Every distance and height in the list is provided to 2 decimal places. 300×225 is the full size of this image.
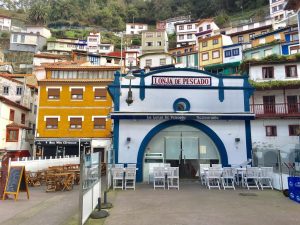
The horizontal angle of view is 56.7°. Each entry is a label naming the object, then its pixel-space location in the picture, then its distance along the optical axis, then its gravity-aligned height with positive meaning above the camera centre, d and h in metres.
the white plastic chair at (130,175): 13.23 -1.27
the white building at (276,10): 71.21 +36.61
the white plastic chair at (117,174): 13.16 -1.22
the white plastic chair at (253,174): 13.31 -1.24
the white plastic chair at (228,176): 13.29 -1.33
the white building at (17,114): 29.42 +4.05
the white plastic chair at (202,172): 14.32 -1.24
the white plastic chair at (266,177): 13.39 -1.36
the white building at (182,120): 15.55 +1.60
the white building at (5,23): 99.64 +45.07
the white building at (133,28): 99.62 +42.93
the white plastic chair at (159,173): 13.14 -1.17
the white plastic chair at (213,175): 13.08 -1.25
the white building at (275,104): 26.16 +4.25
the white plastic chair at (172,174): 13.02 -1.22
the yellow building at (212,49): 47.50 +17.45
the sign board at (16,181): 11.53 -1.37
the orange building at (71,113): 31.12 +4.03
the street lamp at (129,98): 15.36 +2.74
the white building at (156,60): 47.94 +15.31
